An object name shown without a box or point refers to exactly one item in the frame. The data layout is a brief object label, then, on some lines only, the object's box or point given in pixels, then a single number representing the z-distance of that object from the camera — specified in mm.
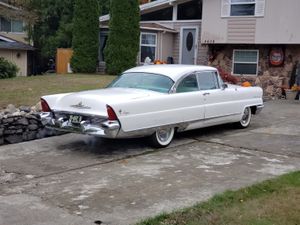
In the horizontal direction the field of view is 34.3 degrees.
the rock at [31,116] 9906
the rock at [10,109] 10133
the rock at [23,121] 9805
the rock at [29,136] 9820
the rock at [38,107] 10492
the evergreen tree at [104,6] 30297
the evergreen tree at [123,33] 21484
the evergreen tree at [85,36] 22844
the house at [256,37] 18453
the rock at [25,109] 10289
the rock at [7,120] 9734
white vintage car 7656
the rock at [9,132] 9711
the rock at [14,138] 9688
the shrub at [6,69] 21805
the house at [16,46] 32344
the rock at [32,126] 9857
